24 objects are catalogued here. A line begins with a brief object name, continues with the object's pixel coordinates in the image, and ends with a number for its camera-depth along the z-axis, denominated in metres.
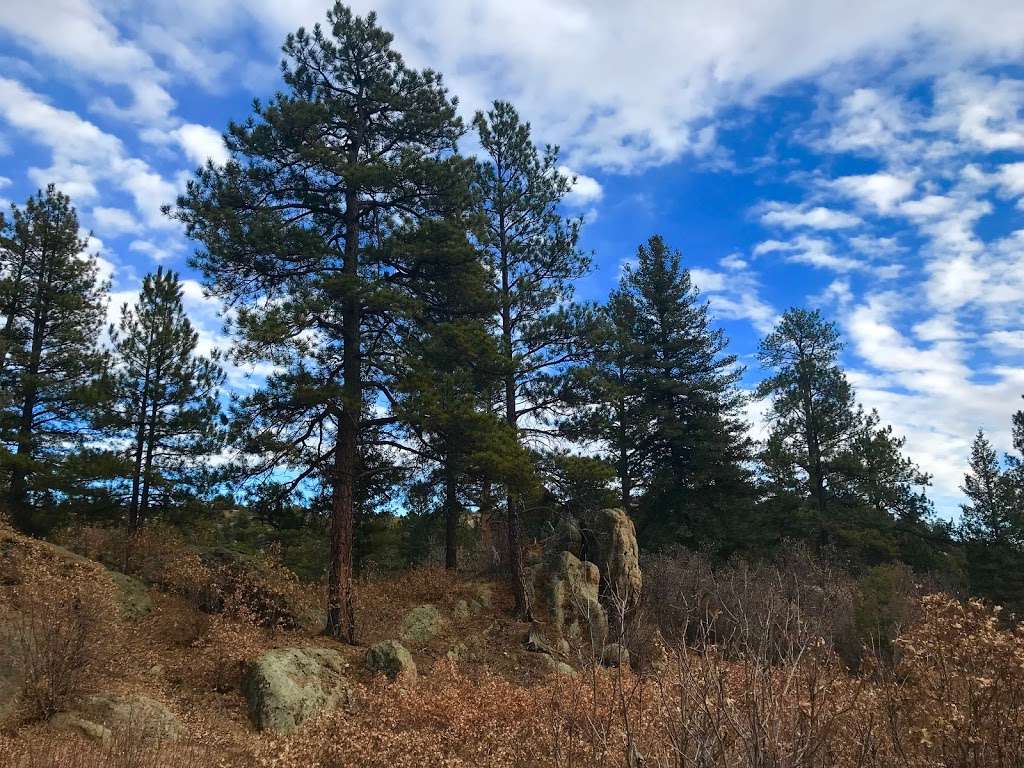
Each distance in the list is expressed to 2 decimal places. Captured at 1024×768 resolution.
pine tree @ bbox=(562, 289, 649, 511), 18.14
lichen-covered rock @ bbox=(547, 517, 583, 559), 19.53
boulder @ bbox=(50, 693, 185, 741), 7.66
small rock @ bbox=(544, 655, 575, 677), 13.71
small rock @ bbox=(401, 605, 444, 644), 14.85
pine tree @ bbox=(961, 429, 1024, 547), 27.59
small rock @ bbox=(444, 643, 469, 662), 13.96
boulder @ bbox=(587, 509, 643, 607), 18.36
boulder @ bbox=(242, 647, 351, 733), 9.30
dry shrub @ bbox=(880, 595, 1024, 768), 4.29
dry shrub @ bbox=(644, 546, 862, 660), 17.72
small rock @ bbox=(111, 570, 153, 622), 12.55
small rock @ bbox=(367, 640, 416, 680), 11.18
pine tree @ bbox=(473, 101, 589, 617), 17.80
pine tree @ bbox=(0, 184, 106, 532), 18.12
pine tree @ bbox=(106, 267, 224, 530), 18.22
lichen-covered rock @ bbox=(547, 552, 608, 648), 16.78
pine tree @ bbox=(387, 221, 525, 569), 13.45
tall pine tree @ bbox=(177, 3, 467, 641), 13.18
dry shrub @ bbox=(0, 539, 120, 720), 8.15
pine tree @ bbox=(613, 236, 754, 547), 24.91
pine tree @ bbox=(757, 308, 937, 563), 26.48
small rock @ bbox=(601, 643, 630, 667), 14.73
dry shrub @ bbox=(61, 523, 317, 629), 13.15
